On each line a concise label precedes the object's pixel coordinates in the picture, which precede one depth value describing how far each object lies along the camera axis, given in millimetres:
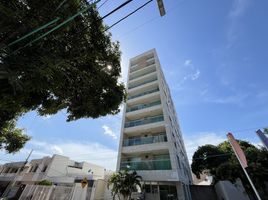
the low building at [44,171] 15543
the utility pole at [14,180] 17712
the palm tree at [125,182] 9058
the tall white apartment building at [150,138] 10241
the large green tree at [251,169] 8634
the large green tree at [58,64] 3541
